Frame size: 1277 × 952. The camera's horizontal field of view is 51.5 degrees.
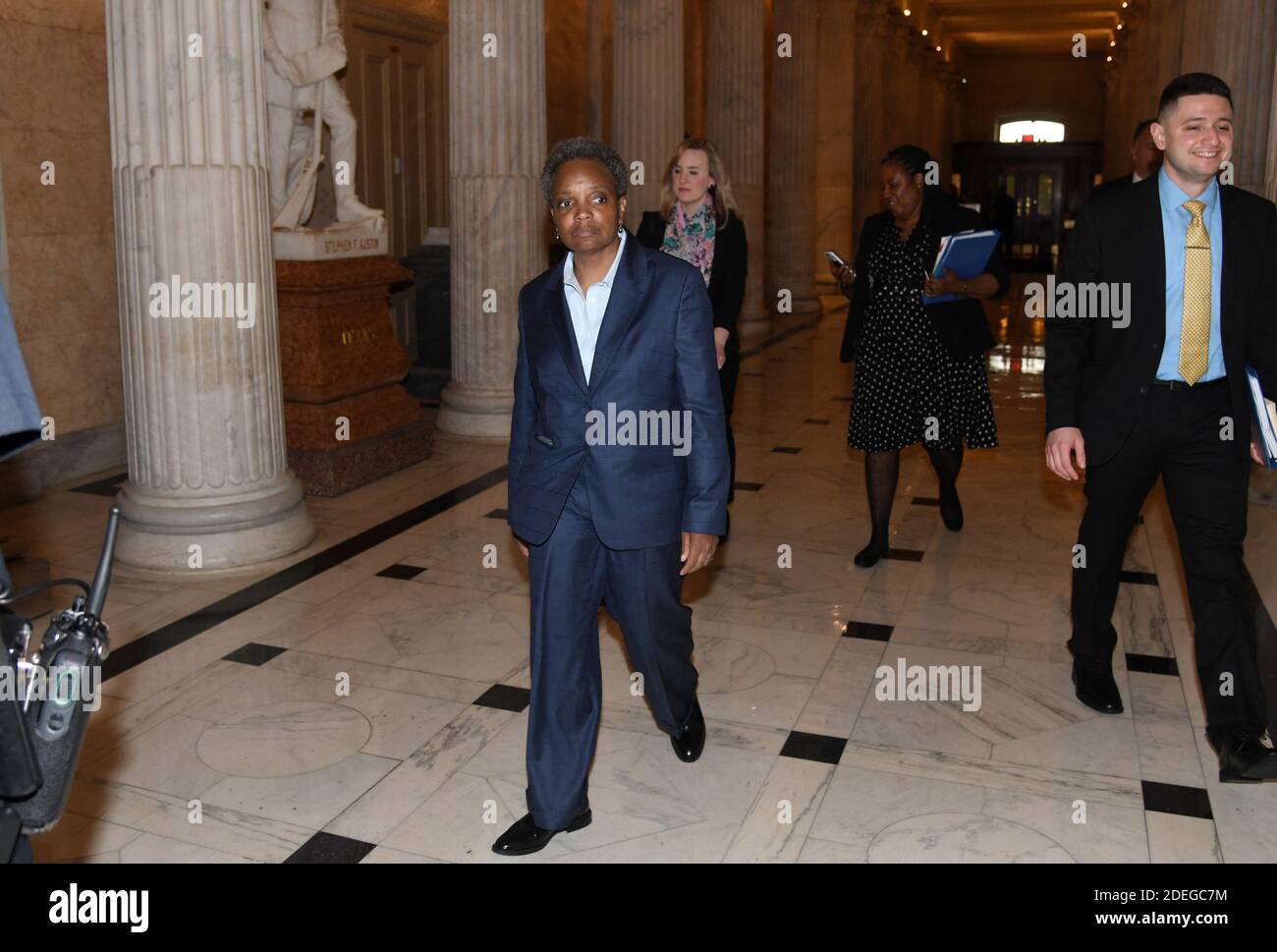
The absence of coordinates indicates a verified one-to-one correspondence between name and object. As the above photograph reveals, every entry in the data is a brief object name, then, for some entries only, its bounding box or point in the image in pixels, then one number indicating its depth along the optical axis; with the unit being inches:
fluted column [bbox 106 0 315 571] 219.9
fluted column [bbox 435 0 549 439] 343.0
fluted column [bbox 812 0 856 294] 799.7
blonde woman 207.3
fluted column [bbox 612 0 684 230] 447.5
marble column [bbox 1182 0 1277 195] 320.5
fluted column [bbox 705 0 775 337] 571.5
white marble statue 299.1
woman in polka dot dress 221.9
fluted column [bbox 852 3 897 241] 861.2
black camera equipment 76.0
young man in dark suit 145.6
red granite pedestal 291.3
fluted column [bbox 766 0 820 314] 696.4
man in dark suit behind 245.0
